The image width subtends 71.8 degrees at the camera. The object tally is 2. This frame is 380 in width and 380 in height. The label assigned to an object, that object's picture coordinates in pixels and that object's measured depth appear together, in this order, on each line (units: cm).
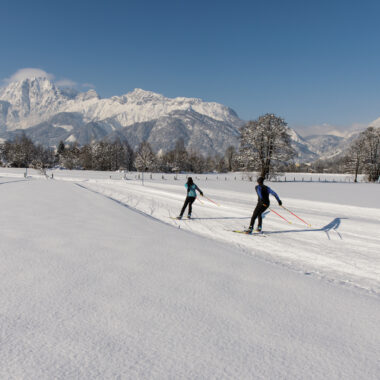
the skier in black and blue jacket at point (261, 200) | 901
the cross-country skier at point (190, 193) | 1157
